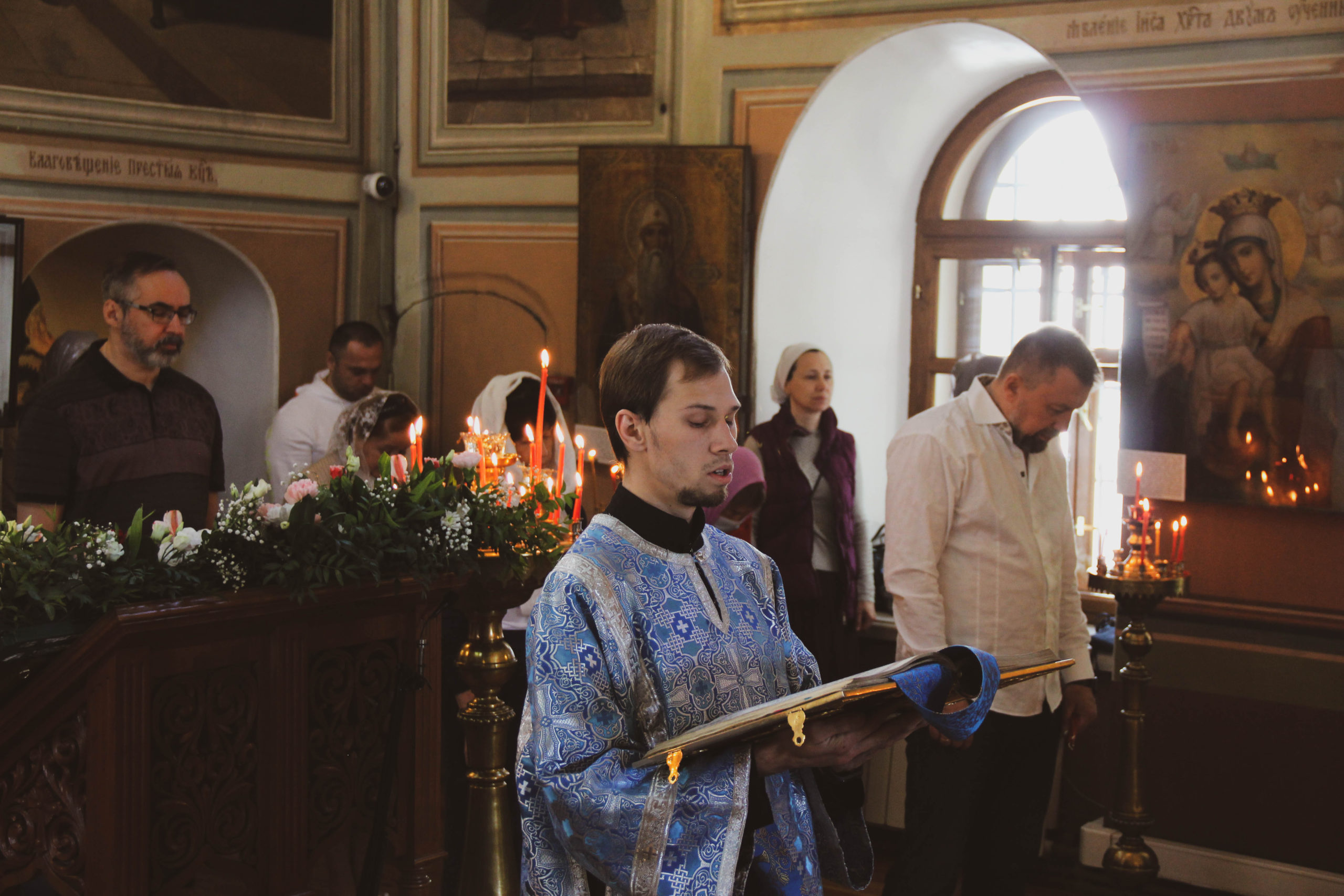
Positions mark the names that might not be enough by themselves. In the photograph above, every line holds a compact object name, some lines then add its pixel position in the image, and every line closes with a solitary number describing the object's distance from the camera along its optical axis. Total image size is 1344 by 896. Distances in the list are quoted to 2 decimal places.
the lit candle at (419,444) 3.37
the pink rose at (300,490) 3.12
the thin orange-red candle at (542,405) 2.85
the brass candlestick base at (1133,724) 4.17
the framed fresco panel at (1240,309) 4.49
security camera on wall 7.01
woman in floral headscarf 4.91
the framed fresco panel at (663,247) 6.04
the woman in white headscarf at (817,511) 5.11
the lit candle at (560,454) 3.25
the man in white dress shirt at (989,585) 3.31
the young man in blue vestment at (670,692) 1.75
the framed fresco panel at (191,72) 6.15
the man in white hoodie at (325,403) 6.02
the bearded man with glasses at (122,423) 3.78
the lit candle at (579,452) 3.20
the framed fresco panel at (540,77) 6.36
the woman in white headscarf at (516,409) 4.66
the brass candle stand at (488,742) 3.26
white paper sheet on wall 4.77
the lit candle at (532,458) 3.16
